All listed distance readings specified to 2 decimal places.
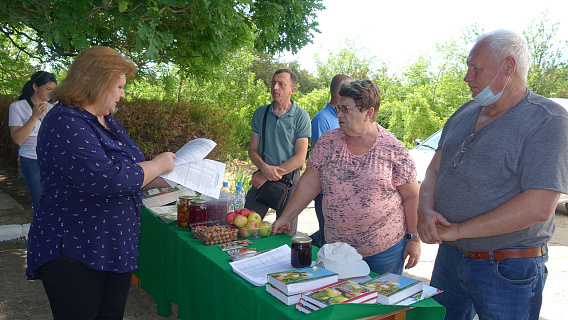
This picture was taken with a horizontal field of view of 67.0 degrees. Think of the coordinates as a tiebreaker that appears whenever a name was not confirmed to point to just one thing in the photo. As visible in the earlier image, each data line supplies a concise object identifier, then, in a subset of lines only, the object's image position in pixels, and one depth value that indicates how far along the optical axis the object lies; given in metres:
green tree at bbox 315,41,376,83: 26.49
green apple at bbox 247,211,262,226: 2.96
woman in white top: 4.66
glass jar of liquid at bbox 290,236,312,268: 2.16
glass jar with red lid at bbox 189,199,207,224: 3.07
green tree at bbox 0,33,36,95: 9.93
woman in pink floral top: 2.61
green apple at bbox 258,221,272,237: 2.91
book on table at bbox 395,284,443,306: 1.82
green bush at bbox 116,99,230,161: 7.42
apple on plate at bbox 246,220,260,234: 2.89
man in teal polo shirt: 4.40
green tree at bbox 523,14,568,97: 20.05
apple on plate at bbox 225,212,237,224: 3.00
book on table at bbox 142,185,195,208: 3.93
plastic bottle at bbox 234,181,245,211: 3.91
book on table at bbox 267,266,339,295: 1.85
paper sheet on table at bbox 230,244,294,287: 2.13
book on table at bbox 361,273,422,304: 1.79
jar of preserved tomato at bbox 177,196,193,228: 3.14
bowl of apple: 2.89
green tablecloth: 1.81
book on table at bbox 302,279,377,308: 1.74
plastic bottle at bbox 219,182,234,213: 3.34
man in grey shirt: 1.81
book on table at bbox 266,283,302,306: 1.83
